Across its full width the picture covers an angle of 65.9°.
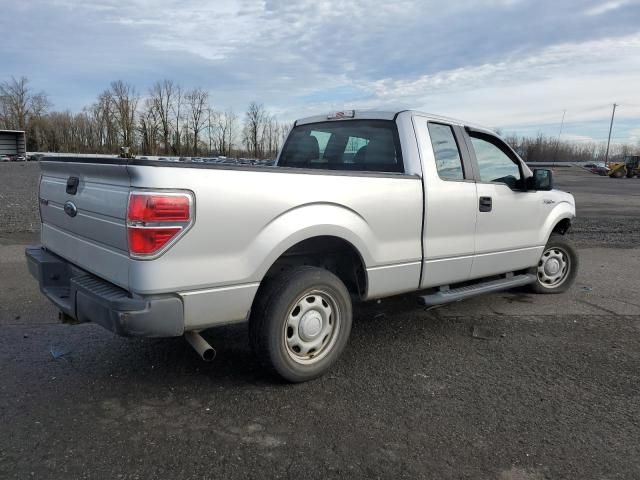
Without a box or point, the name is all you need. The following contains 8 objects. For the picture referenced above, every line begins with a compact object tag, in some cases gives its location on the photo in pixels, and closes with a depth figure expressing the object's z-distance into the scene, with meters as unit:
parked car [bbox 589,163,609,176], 58.01
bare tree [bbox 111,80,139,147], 87.88
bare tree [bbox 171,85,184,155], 86.08
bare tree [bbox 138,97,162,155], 86.25
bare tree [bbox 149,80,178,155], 88.06
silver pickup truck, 2.73
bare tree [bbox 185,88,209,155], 91.50
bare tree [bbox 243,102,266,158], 88.19
